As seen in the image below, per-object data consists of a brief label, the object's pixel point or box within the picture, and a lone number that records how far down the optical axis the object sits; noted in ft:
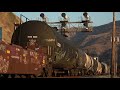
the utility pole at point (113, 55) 109.68
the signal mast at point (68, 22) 183.74
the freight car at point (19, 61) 61.36
